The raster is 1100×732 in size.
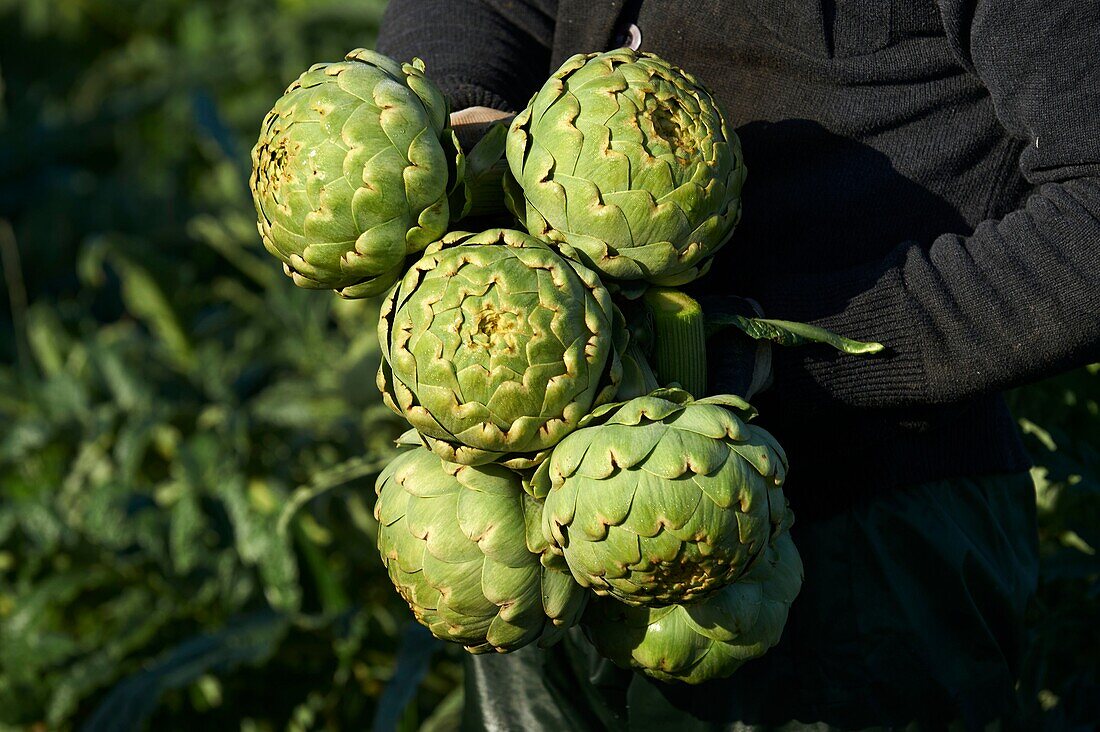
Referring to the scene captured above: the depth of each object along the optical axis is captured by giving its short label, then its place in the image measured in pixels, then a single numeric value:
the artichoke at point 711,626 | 1.41
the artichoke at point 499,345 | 1.34
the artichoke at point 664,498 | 1.34
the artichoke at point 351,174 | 1.36
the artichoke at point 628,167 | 1.36
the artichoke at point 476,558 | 1.39
